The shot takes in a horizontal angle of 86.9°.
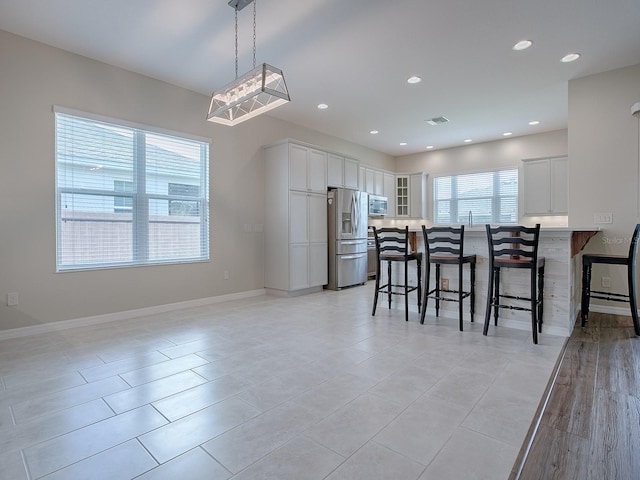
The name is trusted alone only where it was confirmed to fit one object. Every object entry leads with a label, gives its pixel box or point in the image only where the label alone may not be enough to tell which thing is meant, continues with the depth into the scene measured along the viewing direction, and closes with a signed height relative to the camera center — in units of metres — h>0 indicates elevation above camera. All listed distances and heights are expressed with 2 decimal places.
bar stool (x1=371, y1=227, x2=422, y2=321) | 3.78 -0.30
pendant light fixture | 2.71 +1.26
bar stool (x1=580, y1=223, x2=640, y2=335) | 3.25 -0.41
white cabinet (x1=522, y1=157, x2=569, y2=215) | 6.36 +0.91
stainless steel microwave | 7.50 +0.64
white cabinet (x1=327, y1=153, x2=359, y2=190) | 5.98 +1.16
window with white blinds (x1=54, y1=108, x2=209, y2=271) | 3.66 +0.49
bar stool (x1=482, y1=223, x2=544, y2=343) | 2.98 -0.29
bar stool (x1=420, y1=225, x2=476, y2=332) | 3.45 -0.28
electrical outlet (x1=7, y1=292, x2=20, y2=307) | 3.29 -0.63
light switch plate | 4.05 +0.19
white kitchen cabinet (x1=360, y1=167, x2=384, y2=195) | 7.39 +1.21
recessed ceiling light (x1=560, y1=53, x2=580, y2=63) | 3.70 +1.96
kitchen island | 3.20 -0.47
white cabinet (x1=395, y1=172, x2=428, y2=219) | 8.10 +0.94
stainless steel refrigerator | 5.87 -0.05
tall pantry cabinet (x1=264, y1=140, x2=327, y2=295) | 5.25 +0.26
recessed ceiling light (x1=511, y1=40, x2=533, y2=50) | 3.43 +1.94
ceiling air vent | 5.75 +1.97
